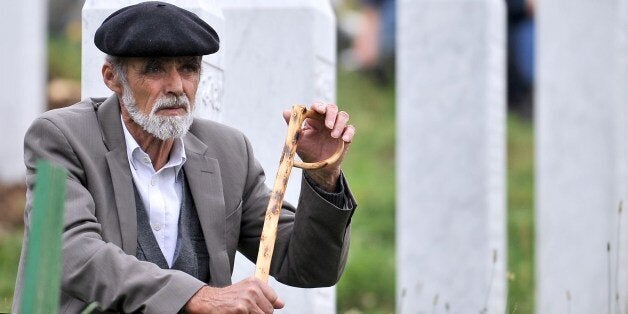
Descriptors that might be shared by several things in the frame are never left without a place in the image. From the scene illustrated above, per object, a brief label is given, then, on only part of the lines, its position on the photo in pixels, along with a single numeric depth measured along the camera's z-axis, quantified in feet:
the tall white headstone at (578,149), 55.48
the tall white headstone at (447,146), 48.50
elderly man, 25.23
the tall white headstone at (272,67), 38.51
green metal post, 18.51
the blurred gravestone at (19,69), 73.99
